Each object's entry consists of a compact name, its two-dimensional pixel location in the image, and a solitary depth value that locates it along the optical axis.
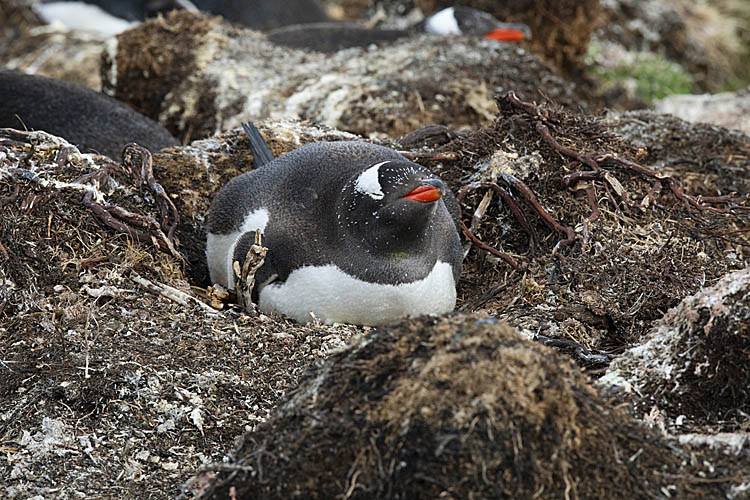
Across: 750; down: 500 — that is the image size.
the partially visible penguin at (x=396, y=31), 16.78
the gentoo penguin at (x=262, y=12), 22.02
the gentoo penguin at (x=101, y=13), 22.06
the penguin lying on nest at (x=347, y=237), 7.51
